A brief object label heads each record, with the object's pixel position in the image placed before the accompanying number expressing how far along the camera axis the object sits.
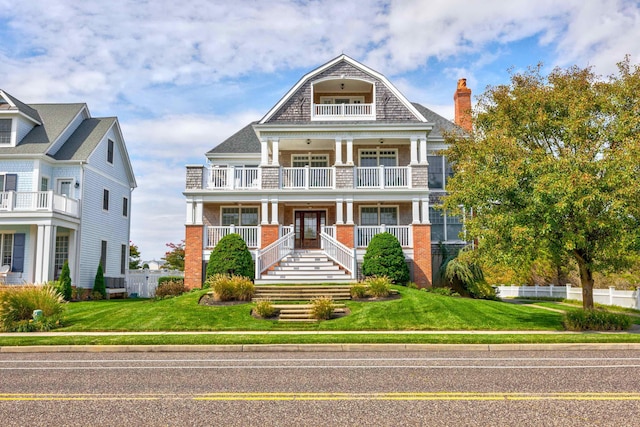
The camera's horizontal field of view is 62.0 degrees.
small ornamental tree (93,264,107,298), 27.92
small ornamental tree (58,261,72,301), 23.83
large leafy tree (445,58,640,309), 14.03
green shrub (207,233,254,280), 21.64
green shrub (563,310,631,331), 14.90
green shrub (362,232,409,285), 21.41
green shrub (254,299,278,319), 16.48
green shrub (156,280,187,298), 23.38
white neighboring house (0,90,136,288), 24.92
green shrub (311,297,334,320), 16.27
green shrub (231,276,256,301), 18.73
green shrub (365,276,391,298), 18.72
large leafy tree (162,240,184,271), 44.78
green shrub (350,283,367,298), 18.92
